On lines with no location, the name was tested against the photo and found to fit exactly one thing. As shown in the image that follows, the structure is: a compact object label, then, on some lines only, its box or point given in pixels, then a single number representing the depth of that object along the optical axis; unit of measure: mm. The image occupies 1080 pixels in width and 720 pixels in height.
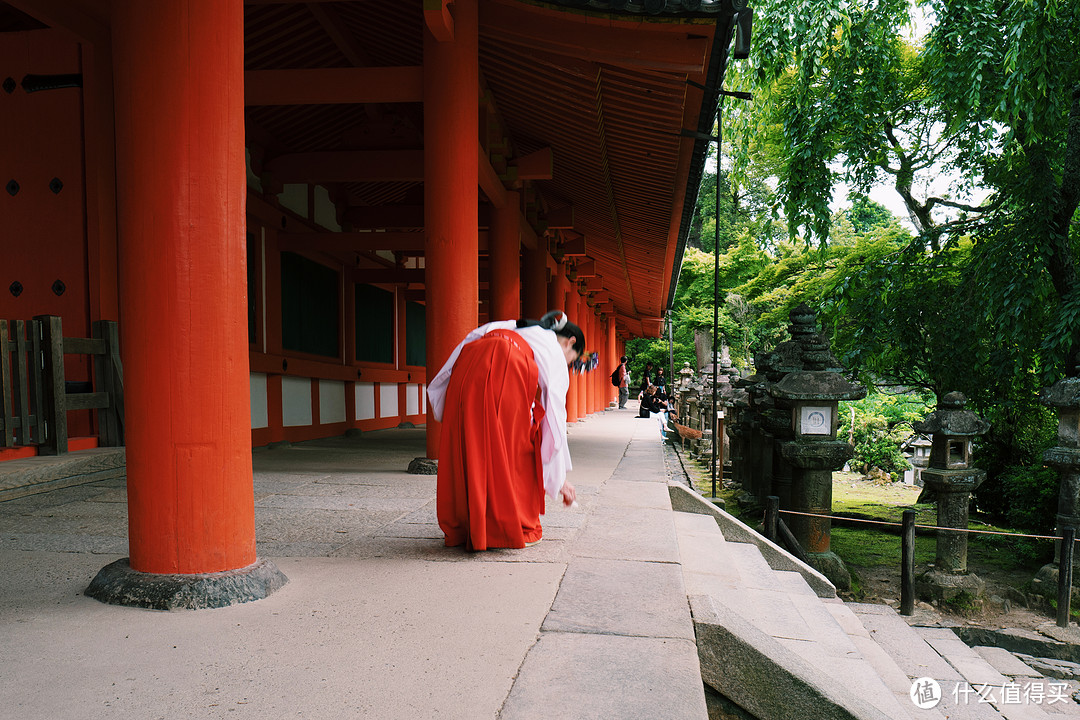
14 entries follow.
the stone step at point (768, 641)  2121
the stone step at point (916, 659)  3727
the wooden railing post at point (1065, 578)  5336
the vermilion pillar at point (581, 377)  14811
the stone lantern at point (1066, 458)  5840
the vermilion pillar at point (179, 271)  2381
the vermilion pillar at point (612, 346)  24984
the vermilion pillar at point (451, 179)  5289
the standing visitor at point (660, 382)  18812
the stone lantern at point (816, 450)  5930
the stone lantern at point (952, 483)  5699
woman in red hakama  3207
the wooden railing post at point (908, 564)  5375
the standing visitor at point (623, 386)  23844
